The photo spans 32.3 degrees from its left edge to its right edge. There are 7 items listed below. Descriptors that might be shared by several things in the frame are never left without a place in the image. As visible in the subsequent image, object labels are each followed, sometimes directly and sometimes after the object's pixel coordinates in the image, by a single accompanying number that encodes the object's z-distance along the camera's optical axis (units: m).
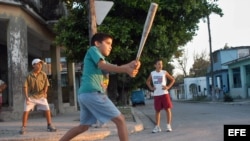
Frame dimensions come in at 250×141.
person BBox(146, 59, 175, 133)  10.62
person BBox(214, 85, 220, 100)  42.41
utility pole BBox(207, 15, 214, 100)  38.59
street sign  10.68
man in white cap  10.02
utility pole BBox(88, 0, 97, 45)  11.63
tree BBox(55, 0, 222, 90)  14.65
